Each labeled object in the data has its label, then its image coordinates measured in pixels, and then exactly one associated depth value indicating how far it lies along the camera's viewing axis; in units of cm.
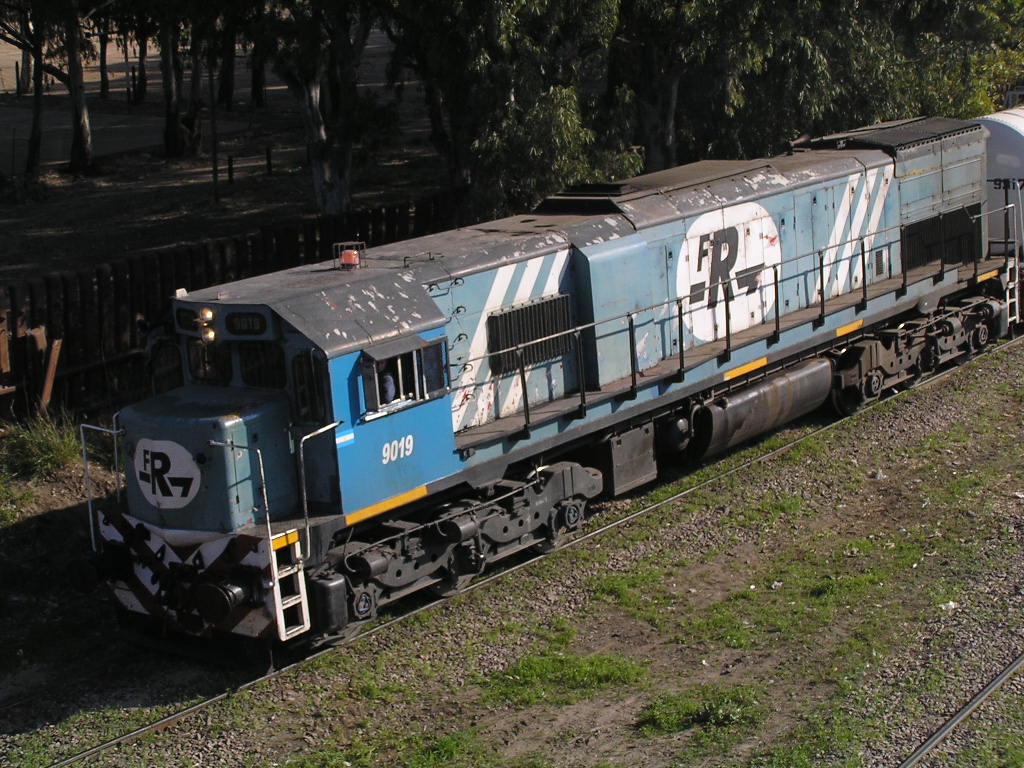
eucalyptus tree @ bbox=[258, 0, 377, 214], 2055
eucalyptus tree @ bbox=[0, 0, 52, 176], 3127
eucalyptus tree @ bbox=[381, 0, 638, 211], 1889
